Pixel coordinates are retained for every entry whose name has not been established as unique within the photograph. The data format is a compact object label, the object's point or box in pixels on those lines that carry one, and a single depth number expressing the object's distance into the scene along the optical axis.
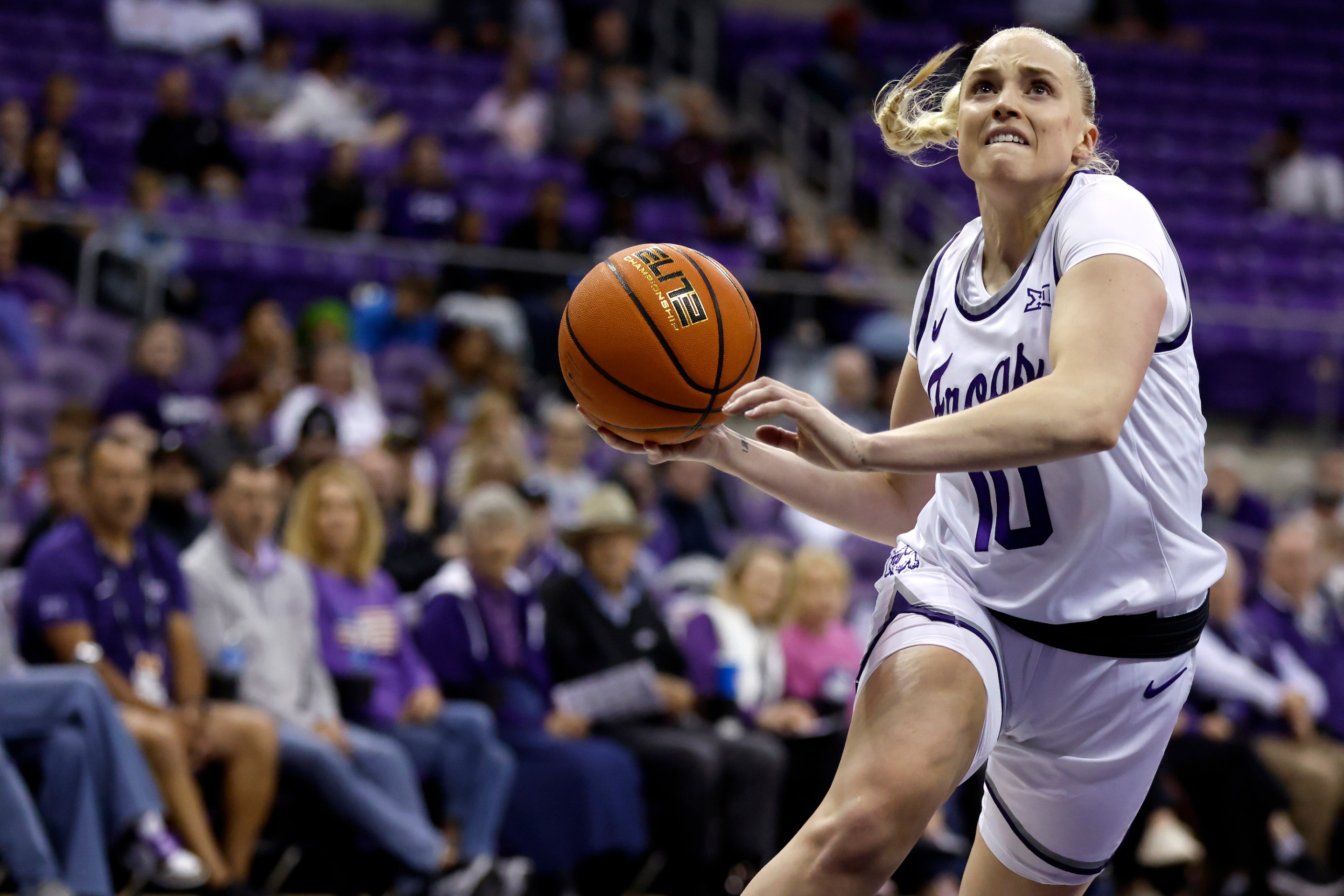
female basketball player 5.08
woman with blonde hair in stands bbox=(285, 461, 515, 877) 12.02
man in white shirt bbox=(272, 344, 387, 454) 16.12
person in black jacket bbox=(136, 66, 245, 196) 20.58
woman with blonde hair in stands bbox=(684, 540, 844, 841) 13.43
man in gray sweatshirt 11.16
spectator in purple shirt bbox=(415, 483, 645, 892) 12.23
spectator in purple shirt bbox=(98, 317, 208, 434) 15.30
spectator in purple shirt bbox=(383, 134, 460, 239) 20.72
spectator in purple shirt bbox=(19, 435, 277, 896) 10.42
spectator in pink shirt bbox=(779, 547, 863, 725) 13.85
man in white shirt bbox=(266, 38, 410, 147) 23.08
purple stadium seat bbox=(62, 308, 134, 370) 16.91
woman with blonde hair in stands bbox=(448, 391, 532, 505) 14.75
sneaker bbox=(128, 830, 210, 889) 9.98
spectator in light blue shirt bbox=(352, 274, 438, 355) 19.09
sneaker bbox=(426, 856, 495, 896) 11.51
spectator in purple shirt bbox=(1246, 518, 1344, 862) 14.70
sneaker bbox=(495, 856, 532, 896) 11.82
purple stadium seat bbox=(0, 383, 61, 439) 15.41
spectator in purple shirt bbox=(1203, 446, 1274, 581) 19.91
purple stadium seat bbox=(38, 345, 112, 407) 16.28
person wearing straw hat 12.71
